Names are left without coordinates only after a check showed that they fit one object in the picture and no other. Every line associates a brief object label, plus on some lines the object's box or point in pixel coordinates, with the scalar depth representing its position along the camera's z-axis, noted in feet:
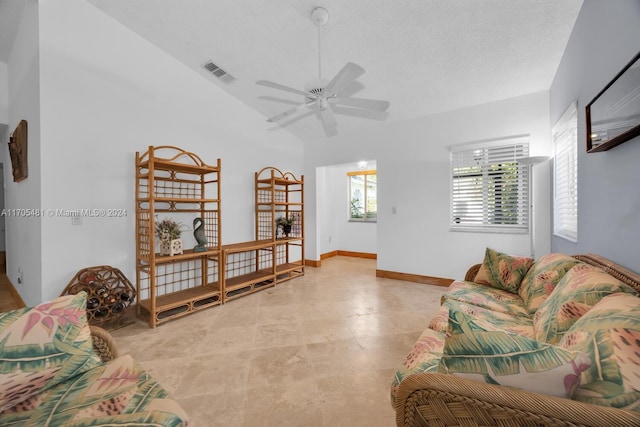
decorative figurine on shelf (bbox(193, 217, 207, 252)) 10.13
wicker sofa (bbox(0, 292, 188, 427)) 2.98
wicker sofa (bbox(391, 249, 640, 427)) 2.17
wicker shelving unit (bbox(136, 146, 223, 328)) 8.91
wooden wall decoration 8.83
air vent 11.09
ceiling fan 6.52
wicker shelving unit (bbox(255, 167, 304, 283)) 14.05
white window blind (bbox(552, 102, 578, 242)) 7.52
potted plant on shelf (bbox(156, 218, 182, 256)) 9.29
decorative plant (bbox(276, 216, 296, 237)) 14.74
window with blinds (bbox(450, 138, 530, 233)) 11.14
